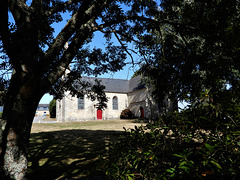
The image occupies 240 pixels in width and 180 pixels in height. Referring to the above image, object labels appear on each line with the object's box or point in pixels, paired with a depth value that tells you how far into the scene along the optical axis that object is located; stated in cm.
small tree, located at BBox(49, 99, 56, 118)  4417
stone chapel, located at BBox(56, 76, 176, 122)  3278
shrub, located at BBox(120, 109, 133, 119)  3650
